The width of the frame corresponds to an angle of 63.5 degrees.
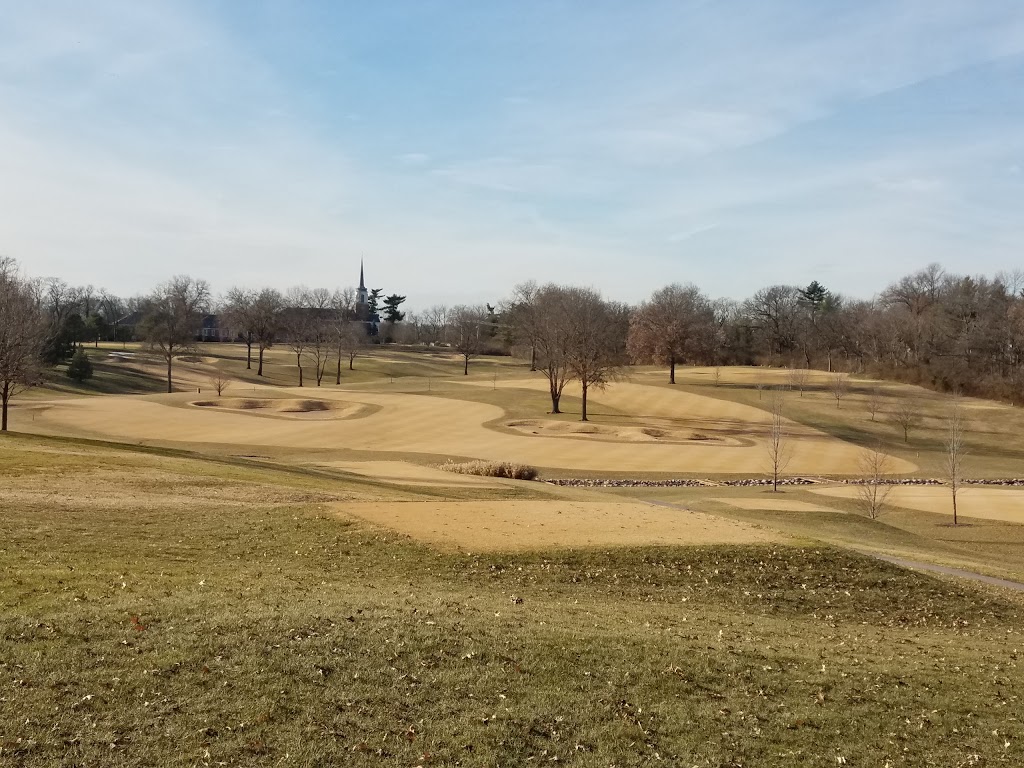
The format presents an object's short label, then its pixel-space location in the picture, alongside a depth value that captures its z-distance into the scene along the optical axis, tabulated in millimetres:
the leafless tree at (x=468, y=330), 122438
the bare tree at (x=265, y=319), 107750
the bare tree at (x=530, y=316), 73862
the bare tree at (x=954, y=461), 35947
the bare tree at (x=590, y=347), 69875
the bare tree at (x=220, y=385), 73312
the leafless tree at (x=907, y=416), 63181
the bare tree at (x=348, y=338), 107688
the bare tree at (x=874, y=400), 70625
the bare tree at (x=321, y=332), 107712
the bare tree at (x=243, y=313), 107938
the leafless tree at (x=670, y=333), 99000
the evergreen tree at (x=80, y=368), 83188
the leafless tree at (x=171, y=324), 91375
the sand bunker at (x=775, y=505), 34281
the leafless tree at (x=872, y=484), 35719
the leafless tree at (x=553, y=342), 70125
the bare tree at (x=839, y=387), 80188
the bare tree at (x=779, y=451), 42188
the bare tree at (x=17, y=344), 45250
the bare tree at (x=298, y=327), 107062
